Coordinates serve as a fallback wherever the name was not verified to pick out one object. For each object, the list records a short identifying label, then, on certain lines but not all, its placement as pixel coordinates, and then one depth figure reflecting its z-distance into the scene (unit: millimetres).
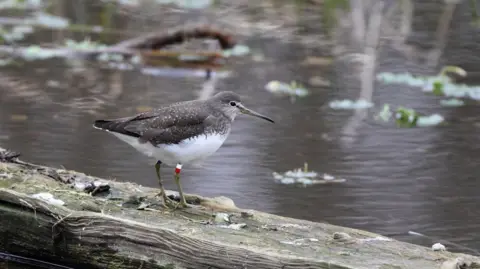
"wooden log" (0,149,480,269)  9031
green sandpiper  10680
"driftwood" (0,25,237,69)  22156
